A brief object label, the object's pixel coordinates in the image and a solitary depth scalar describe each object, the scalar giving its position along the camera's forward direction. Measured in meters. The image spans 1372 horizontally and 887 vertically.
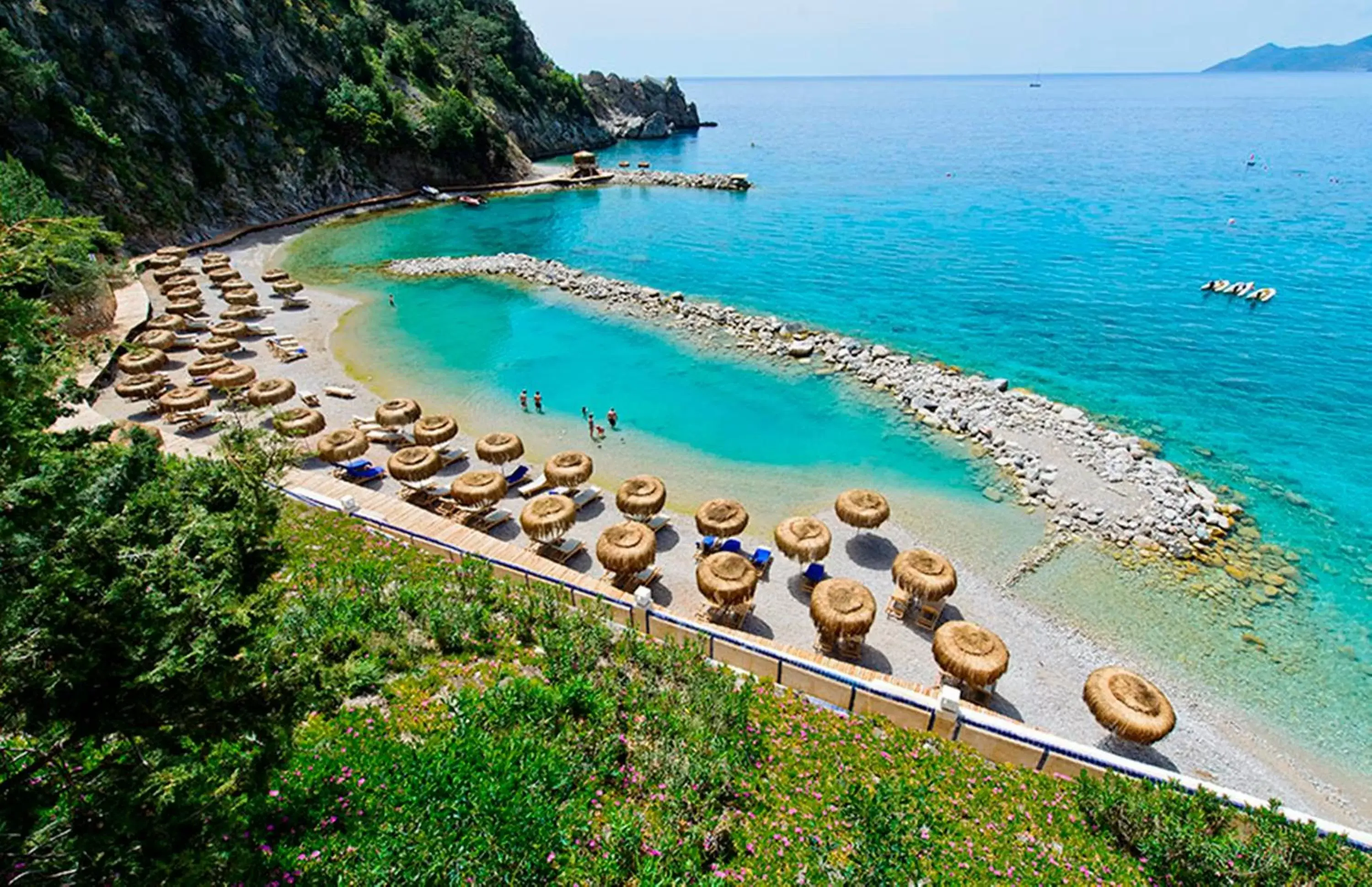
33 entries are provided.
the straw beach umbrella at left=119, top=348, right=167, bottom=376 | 29.73
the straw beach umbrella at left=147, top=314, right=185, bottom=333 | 34.62
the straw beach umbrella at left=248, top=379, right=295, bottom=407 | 27.16
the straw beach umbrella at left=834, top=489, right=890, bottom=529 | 21.00
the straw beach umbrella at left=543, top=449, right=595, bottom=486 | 22.59
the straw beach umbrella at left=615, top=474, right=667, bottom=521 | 21.06
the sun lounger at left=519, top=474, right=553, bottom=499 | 23.61
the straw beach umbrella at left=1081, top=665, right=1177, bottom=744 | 14.39
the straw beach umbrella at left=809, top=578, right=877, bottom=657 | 16.81
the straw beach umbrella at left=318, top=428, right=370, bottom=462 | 23.41
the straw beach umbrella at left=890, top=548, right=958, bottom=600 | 17.94
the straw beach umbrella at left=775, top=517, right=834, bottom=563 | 19.66
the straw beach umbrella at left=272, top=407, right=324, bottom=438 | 24.72
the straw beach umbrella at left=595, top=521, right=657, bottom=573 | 18.61
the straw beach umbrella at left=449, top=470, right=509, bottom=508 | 21.53
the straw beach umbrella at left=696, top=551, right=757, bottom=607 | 17.62
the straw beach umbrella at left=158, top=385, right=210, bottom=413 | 26.69
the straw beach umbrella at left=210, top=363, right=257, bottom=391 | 28.68
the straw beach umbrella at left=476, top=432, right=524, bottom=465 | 23.33
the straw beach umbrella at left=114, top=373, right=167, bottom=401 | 28.19
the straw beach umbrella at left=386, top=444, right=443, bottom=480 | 22.38
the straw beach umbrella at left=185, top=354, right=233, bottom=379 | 30.20
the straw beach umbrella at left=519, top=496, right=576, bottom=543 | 19.91
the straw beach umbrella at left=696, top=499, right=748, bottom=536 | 20.39
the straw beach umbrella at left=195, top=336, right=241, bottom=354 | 32.62
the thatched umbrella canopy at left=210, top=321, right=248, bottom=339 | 35.09
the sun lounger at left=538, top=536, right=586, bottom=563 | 20.55
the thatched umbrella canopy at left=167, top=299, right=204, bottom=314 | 36.84
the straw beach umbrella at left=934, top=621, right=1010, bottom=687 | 15.55
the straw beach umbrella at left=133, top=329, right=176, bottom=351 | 32.38
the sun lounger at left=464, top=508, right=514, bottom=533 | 22.03
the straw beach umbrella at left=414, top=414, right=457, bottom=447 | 24.69
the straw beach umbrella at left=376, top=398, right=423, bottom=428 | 25.98
